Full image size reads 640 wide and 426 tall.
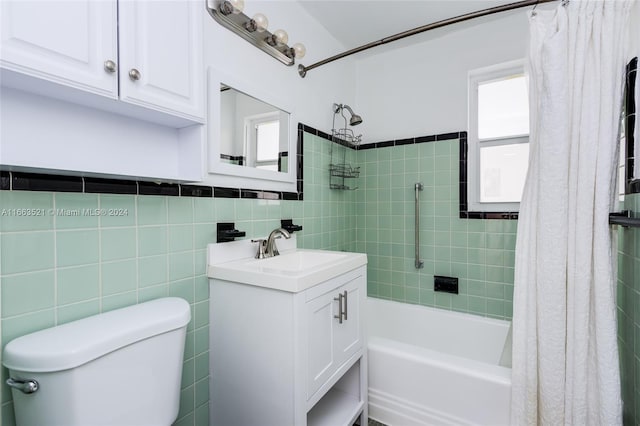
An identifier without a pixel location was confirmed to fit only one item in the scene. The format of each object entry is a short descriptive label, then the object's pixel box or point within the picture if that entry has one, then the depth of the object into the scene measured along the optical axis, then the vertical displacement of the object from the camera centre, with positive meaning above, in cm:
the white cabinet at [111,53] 70 +43
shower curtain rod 139 +93
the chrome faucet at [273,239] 161 -17
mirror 142 +39
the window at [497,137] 219 +53
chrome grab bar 238 -12
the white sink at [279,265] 115 -27
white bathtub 148 -94
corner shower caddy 236 +42
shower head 219 +64
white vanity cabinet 113 -59
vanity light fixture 141 +93
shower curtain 121 -8
